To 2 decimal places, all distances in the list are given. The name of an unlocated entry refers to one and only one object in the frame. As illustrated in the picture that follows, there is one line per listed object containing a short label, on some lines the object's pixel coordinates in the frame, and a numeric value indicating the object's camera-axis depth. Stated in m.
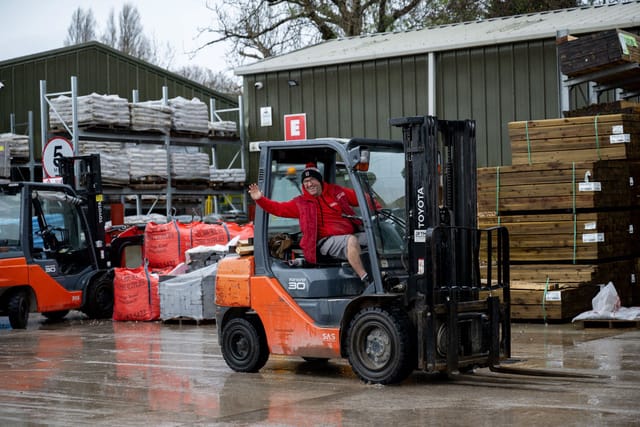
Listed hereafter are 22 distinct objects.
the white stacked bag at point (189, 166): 22.89
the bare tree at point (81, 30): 69.06
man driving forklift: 9.80
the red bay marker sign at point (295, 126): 23.58
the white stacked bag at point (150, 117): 22.11
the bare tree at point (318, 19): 35.97
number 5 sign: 18.75
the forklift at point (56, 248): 16.55
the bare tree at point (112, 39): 67.56
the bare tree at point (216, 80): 53.39
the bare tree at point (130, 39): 65.44
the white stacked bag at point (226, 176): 24.20
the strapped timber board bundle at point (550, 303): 14.76
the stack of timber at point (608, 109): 15.54
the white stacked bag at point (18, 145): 25.05
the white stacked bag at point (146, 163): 21.92
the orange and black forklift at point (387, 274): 9.28
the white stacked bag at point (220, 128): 24.27
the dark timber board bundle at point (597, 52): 15.51
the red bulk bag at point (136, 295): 17.31
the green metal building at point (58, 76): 31.39
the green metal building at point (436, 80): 20.09
